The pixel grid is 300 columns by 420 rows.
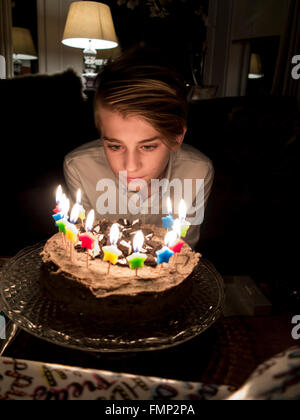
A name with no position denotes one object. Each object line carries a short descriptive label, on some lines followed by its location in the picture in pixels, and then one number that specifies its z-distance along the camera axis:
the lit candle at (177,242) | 0.97
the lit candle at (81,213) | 1.20
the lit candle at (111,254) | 0.89
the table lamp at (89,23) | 3.58
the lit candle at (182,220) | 1.08
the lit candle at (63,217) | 1.05
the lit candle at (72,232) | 1.01
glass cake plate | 0.81
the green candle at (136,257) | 0.88
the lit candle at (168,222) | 1.16
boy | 1.21
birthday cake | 0.88
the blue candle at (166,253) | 0.89
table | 0.81
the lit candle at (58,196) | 1.17
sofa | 2.15
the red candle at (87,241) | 0.96
